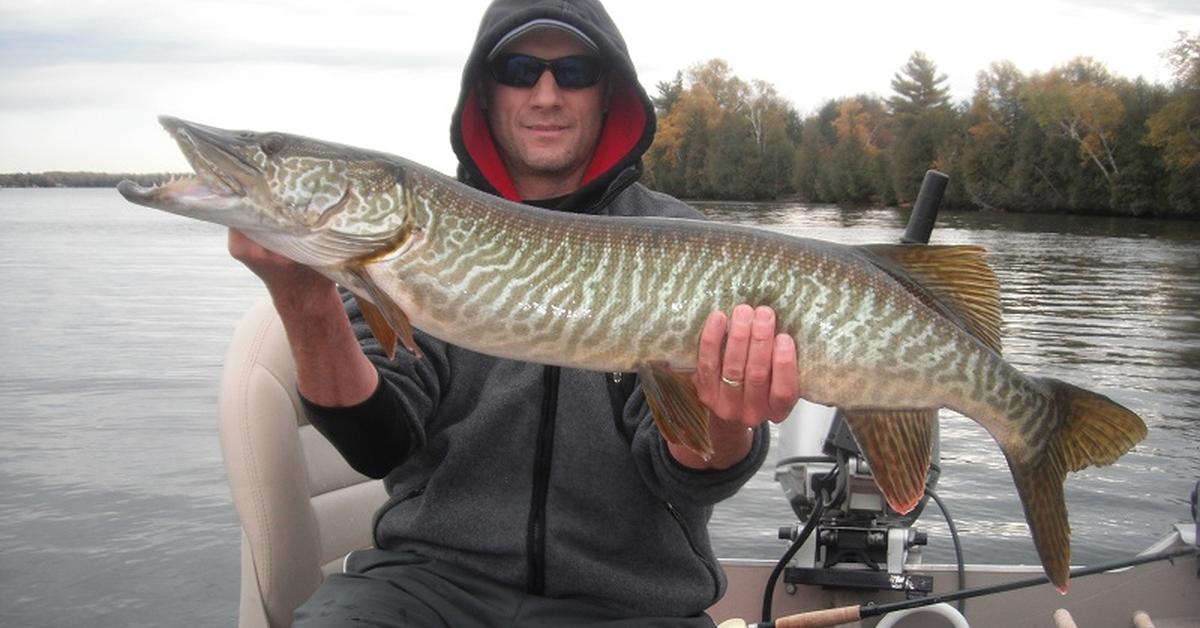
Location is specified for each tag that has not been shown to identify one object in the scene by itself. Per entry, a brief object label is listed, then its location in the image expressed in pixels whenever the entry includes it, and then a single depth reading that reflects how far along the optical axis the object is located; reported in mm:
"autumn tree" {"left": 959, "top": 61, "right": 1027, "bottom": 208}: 54594
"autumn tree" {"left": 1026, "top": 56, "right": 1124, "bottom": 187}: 49719
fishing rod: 3053
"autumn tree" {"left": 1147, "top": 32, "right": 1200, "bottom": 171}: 44250
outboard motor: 3457
